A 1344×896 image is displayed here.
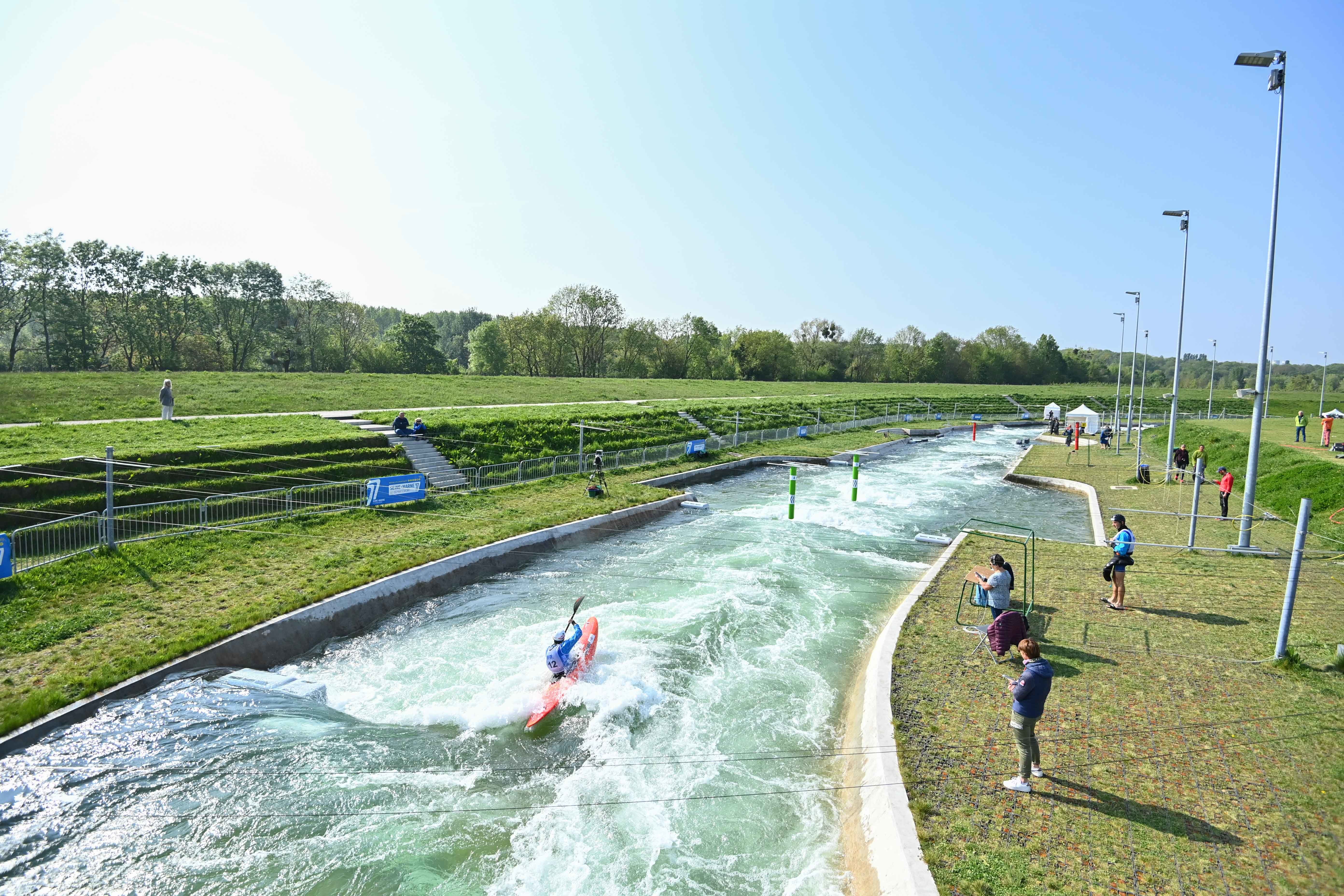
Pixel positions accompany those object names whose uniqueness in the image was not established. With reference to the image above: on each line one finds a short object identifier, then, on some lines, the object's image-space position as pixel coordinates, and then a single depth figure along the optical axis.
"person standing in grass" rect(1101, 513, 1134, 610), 14.55
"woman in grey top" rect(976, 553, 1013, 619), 13.71
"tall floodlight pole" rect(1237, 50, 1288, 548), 15.84
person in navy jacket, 8.30
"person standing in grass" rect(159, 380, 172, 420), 29.33
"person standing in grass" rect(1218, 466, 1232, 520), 24.03
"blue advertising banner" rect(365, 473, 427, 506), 23.31
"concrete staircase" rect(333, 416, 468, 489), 27.75
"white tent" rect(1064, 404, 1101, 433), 52.81
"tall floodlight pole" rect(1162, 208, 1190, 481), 28.61
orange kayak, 11.94
